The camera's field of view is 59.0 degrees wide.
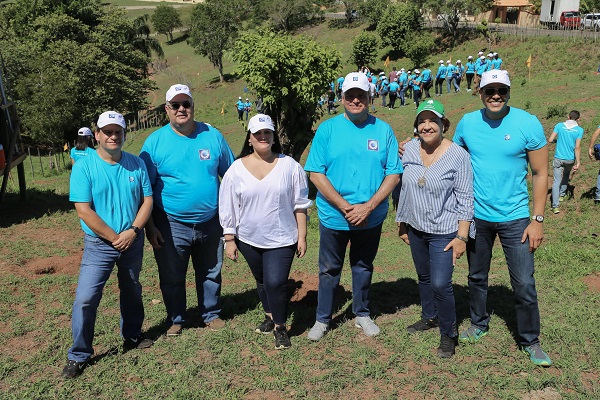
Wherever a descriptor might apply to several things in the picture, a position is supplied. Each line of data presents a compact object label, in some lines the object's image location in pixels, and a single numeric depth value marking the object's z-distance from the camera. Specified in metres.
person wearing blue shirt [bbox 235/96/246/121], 28.11
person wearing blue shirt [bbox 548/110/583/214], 10.04
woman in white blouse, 4.20
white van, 33.47
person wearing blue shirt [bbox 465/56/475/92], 22.88
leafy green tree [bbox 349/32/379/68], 38.47
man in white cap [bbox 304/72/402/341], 4.27
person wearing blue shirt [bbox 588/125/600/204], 9.94
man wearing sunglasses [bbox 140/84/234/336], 4.49
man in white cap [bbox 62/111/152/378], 4.06
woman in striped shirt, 4.09
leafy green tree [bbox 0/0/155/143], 23.56
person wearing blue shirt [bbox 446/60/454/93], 23.14
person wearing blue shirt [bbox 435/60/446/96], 23.14
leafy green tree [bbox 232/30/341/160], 14.39
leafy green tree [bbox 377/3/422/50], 39.91
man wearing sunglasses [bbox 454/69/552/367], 4.00
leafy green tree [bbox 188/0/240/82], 47.12
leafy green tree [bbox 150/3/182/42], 69.06
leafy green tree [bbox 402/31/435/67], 34.97
